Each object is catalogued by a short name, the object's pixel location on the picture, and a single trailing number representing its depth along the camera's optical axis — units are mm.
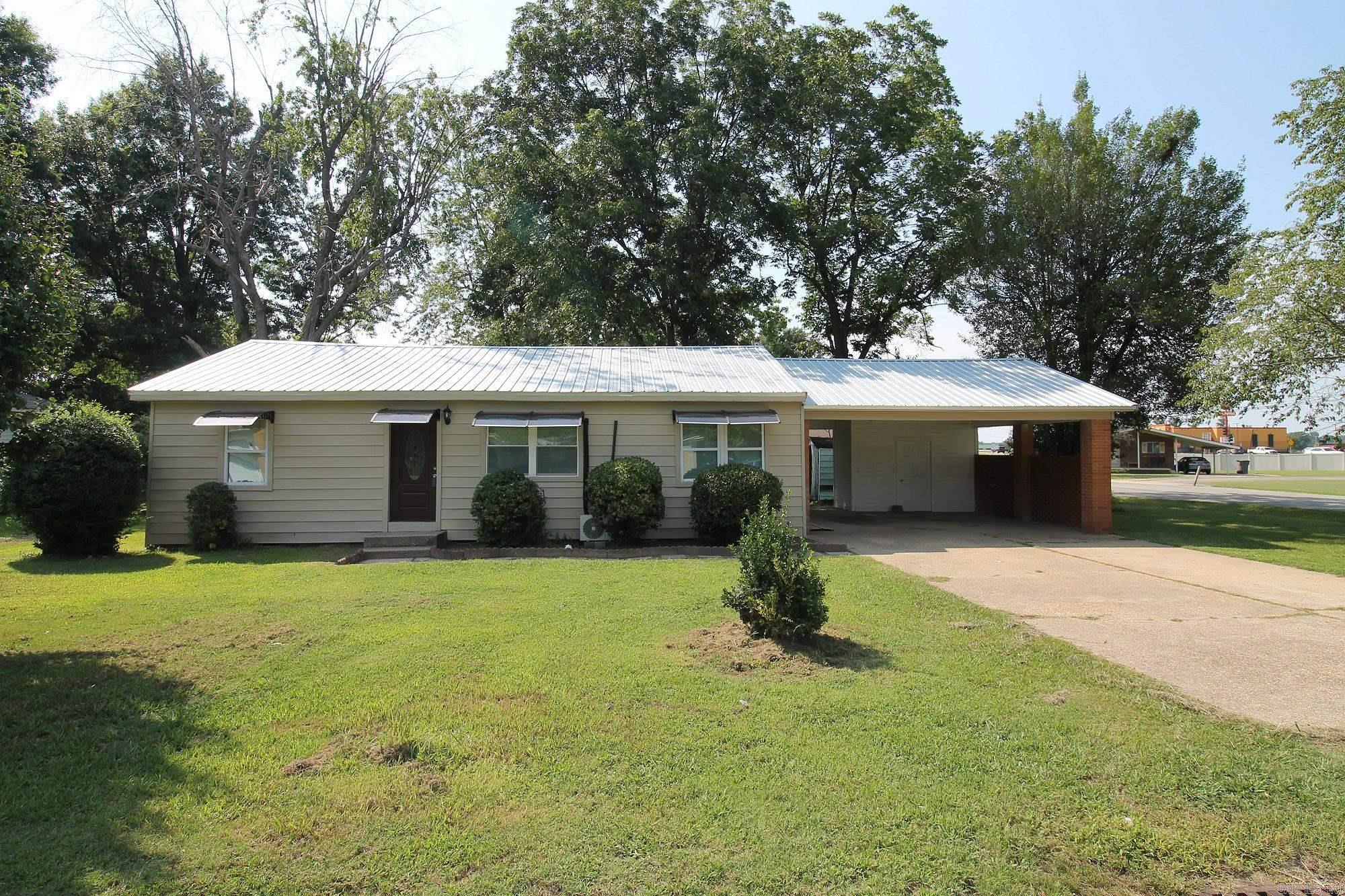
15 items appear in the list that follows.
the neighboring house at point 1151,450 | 51469
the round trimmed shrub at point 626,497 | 11477
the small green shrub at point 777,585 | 5598
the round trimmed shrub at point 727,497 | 11539
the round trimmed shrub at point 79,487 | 10359
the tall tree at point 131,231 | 23859
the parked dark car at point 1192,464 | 45728
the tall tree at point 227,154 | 19969
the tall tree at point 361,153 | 21359
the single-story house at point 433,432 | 12148
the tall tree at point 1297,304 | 15078
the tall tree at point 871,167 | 21922
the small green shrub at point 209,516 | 11414
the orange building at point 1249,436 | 71044
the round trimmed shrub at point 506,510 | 11445
